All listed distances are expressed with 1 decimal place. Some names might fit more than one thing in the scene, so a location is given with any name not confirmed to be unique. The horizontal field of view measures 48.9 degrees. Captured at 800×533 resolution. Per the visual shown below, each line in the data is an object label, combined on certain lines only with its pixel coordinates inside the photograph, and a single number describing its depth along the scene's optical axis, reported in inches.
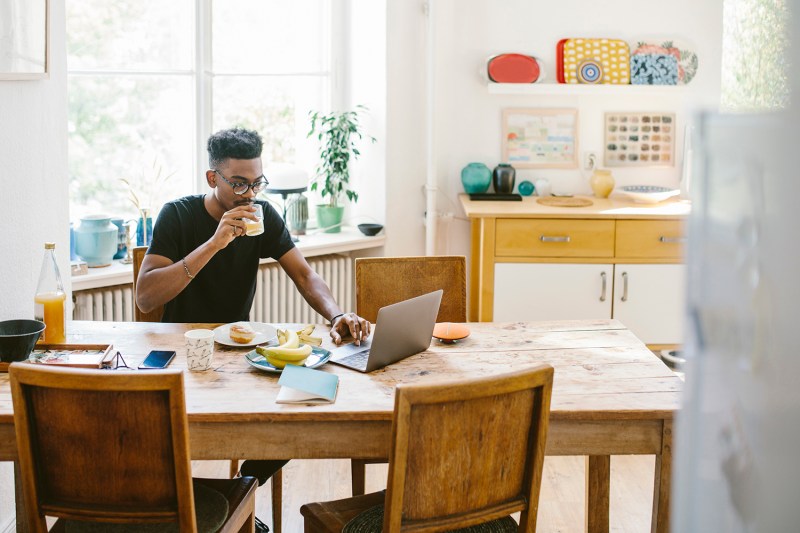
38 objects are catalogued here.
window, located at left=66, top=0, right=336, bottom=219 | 151.9
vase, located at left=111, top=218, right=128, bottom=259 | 144.9
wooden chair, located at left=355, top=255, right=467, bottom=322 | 111.0
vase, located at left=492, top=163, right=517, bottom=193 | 170.6
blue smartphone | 82.7
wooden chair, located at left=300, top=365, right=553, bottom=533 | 64.2
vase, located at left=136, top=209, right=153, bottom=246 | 145.3
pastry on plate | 90.0
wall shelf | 170.1
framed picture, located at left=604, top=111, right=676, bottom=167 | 178.1
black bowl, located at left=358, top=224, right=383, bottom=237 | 168.2
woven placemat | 164.1
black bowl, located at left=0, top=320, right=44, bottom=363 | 79.9
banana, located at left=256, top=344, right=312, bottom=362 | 82.3
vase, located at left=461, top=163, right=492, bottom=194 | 171.2
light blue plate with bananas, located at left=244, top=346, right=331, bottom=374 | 82.2
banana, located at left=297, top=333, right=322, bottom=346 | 91.0
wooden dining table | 72.9
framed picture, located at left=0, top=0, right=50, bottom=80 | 92.3
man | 99.7
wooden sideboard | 156.8
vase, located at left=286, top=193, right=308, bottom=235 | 166.4
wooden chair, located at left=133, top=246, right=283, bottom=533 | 104.0
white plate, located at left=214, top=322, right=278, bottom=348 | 90.7
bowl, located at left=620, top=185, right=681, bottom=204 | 166.9
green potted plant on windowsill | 164.6
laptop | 82.2
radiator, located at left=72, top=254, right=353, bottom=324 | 138.2
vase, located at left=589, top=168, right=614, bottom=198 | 173.3
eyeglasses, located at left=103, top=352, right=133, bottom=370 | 82.1
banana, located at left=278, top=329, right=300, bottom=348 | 84.4
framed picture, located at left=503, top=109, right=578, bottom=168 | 177.0
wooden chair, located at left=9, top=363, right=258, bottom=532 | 63.3
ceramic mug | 81.7
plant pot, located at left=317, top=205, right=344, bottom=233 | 170.2
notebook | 75.1
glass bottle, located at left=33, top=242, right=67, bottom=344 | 87.0
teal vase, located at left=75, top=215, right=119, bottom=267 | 137.9
